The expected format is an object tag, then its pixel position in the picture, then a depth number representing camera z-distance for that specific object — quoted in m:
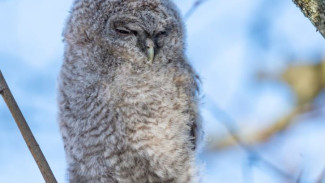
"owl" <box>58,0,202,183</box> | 6.05
